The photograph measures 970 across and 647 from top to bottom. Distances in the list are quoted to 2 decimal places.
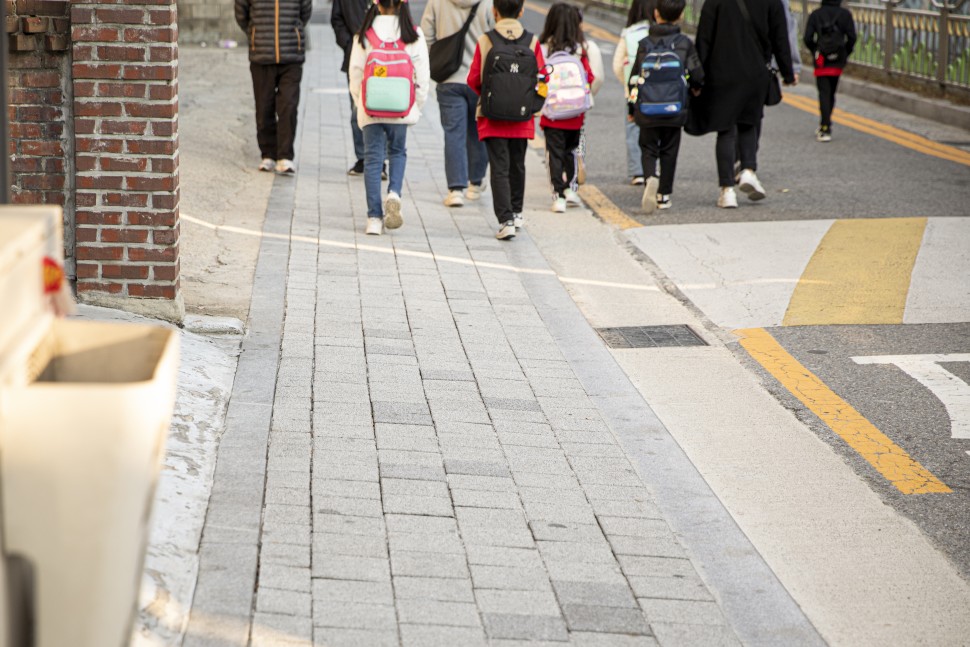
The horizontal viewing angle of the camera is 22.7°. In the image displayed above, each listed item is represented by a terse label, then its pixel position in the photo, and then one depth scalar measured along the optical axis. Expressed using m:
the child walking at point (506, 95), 16.44
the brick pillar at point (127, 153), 11.08
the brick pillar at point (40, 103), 11.04
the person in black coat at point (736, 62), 18.91
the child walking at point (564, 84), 18.12
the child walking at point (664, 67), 18.28
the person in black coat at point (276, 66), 19.96
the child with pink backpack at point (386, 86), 16.10
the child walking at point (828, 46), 25.76
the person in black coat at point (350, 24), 19.84
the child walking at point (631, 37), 19.90
